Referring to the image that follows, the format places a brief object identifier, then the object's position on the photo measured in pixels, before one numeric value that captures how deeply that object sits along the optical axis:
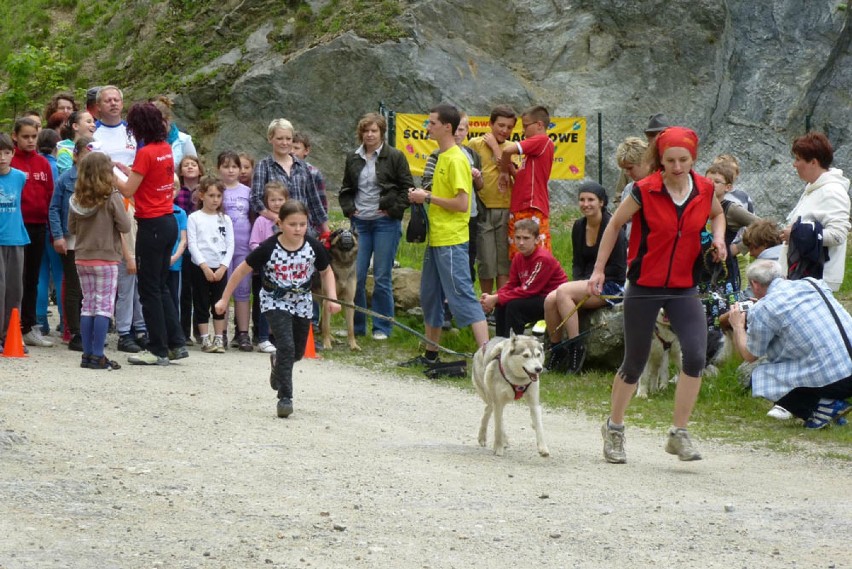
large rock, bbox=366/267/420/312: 14.57
